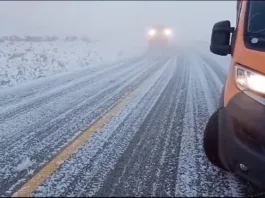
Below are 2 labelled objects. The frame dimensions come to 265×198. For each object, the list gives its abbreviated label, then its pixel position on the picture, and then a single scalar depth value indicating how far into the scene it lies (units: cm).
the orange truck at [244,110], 181
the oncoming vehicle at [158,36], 1997
